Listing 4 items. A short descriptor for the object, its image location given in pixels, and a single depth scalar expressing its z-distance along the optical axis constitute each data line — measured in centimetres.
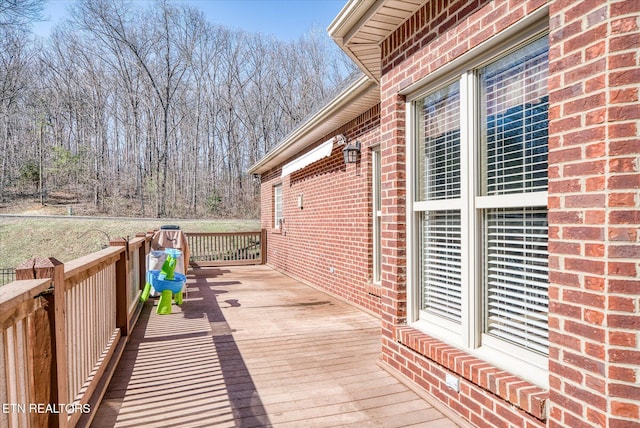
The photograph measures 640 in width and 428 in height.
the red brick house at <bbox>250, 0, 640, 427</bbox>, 160
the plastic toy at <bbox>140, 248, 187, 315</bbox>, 535
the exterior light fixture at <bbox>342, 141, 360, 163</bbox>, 574
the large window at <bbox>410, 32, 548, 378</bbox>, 215
